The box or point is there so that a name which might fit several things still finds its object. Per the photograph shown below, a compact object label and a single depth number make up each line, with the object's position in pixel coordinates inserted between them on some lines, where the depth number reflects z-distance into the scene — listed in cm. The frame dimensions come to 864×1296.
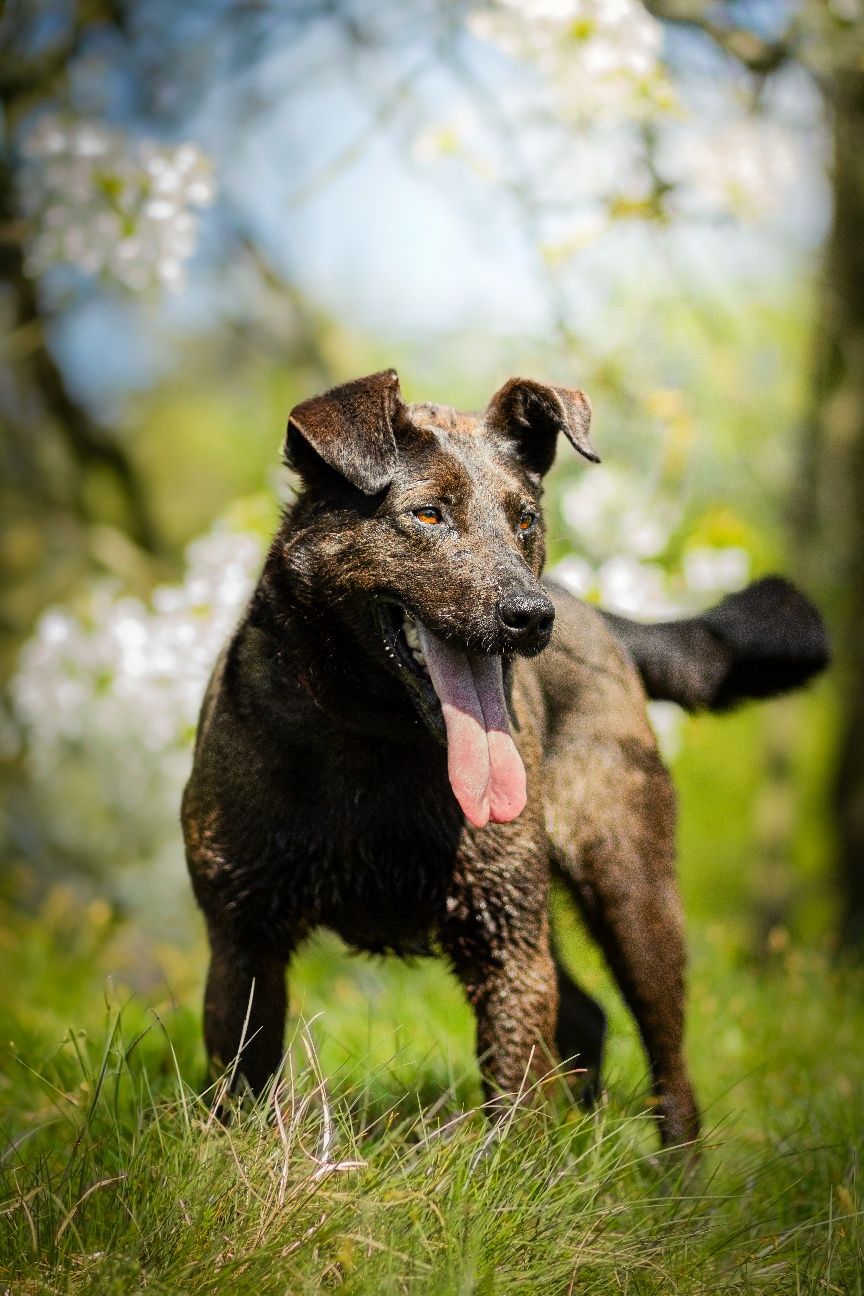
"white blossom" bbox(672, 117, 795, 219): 627
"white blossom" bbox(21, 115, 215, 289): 586
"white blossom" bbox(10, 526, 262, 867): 623
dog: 321
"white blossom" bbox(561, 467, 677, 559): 573
